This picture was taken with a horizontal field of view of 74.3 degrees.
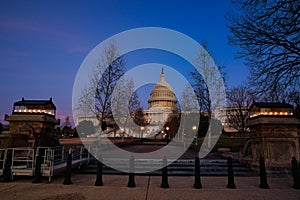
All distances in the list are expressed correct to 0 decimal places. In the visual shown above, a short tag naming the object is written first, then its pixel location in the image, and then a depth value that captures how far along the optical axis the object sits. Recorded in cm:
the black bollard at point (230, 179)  743
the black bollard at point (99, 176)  752
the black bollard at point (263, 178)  744
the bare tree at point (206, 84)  2473
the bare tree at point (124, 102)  2641
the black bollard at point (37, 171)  758
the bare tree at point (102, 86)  2350
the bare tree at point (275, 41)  805
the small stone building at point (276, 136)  1000
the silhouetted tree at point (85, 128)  5650
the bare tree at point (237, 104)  3975
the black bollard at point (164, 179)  739
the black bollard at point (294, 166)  752
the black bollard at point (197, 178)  739
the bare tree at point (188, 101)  2858
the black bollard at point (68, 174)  755
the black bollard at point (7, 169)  760
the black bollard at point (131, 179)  744
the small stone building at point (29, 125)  1030
